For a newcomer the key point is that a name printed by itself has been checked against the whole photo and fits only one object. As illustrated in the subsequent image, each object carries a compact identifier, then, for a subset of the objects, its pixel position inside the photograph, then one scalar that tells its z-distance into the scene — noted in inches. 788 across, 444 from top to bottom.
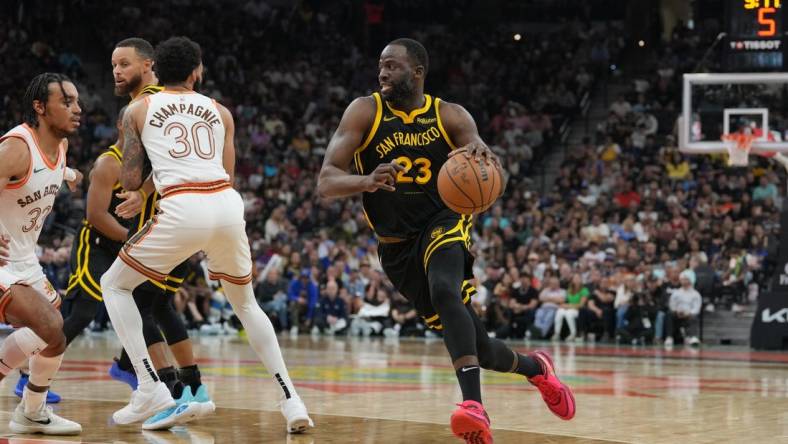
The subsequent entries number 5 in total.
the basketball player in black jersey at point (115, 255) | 271.7
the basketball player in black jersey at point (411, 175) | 238.2
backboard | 644.1
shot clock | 594.9
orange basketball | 224.7
